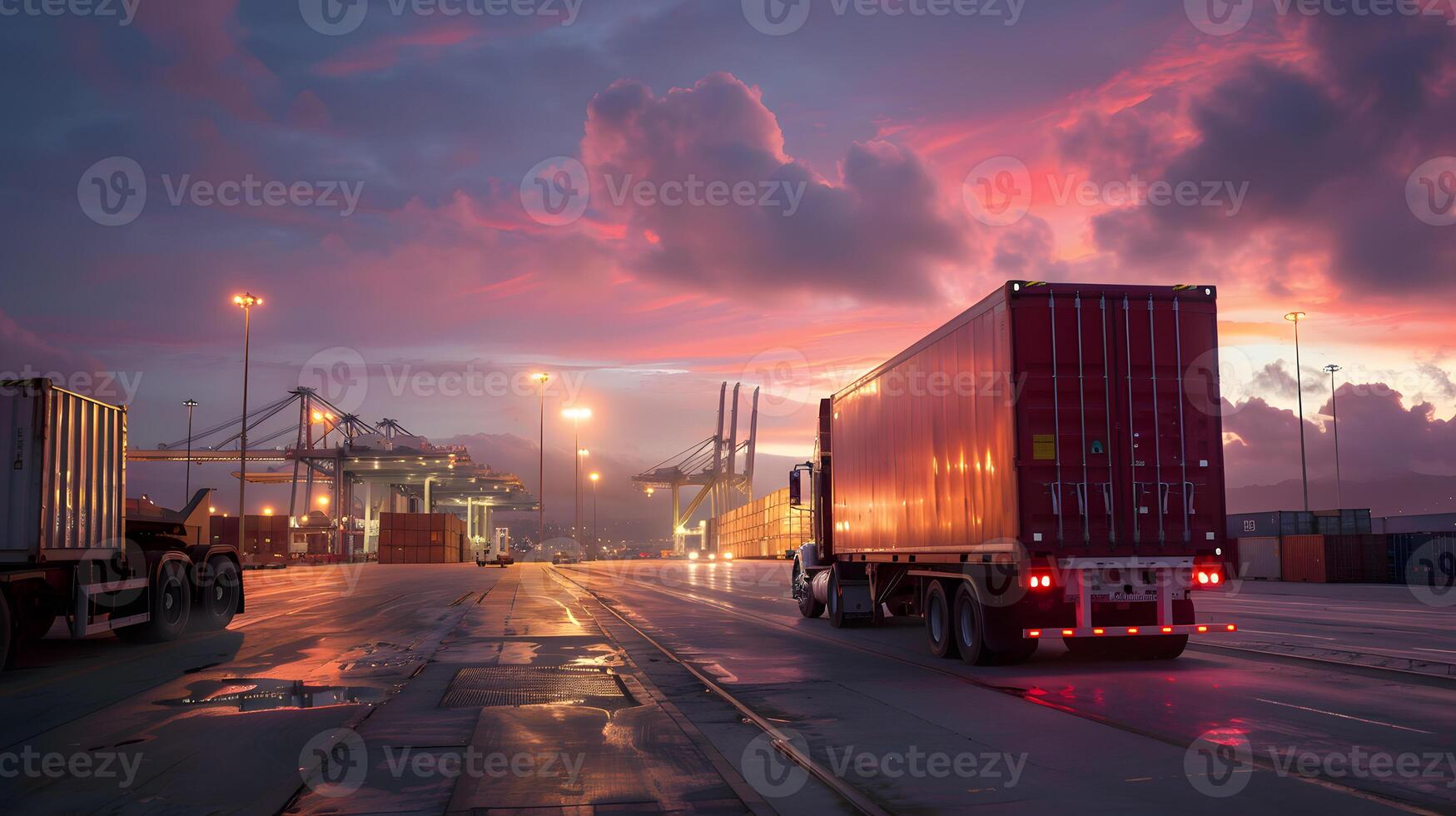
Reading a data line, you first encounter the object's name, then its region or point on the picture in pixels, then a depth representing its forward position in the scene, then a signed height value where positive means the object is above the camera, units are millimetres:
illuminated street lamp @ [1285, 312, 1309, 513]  60344 +6311
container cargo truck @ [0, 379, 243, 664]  14430 -261
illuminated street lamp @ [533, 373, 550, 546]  86062 +1238
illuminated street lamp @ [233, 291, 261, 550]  54906 +10270
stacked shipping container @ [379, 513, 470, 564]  93312 -1808
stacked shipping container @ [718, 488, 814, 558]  97125 -1531
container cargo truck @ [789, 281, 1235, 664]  12906 +494
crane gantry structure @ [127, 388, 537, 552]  104812 +4822
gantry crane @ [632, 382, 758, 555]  146375 +4663
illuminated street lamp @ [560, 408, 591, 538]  93500 +8421
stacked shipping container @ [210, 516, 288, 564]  95875 -1574
